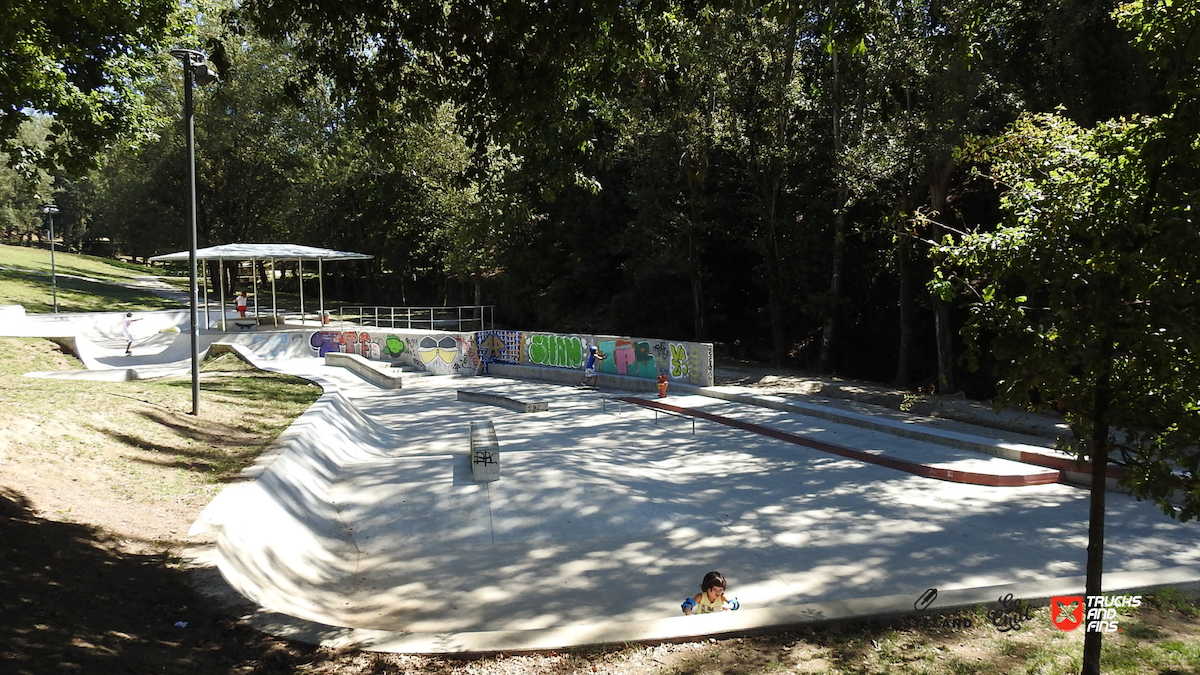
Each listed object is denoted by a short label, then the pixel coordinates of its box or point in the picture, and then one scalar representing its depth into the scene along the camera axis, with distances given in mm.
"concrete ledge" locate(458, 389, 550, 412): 20938
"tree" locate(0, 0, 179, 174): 10367
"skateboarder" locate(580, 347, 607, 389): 26625
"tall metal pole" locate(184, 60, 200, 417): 13609
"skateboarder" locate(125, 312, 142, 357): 30094
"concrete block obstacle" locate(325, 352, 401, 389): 27391
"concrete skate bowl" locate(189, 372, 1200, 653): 6531
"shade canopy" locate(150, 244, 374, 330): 31770
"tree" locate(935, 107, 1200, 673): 4180
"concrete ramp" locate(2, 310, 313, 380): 26473
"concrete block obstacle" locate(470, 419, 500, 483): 10758
